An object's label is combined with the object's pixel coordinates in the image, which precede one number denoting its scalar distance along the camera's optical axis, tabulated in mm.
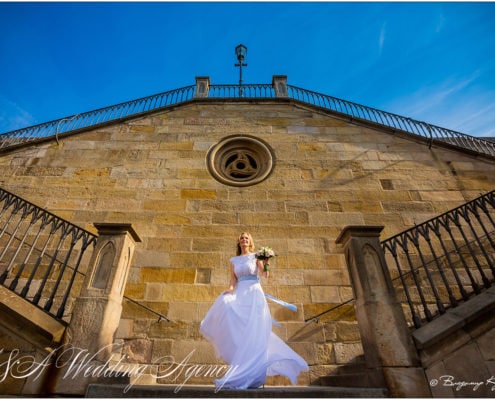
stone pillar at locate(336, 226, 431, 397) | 2691
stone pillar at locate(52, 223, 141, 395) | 2676
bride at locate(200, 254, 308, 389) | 2654
